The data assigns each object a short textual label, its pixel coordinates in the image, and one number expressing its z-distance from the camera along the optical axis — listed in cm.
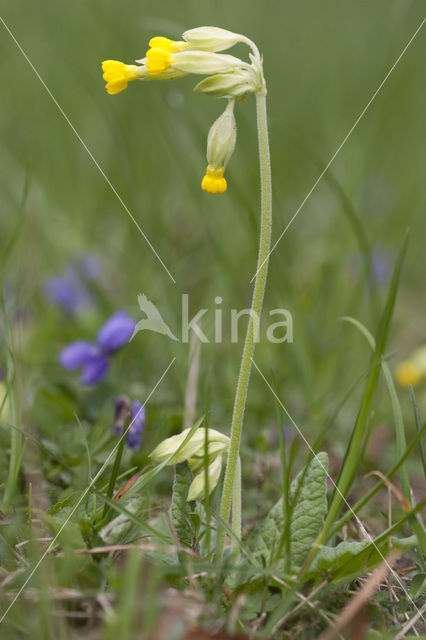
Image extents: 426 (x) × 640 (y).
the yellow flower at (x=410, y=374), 90
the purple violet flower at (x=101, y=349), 86
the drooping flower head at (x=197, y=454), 75
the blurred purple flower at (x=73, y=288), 99
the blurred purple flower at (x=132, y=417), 81
